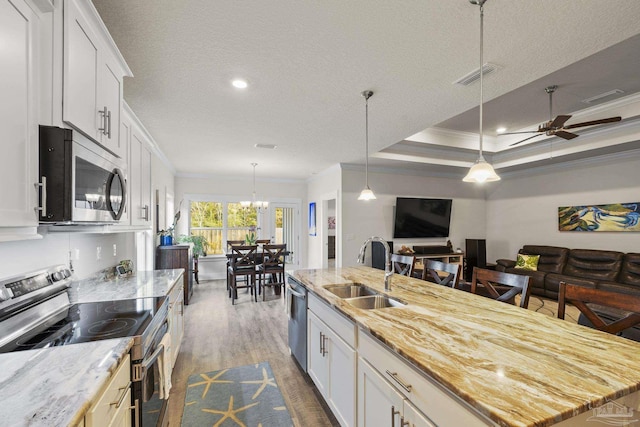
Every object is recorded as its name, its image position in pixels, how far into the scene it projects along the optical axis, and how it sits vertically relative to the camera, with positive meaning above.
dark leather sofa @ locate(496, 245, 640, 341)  4.32 -0.92
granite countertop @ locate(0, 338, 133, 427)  0.77 -0.54
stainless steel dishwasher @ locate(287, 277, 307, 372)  2.52 -0.99
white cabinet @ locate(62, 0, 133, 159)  1.25 +0.72
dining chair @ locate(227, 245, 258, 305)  4.92 -0.90
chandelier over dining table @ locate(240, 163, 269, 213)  6.23 +0.29
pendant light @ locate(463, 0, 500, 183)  1.73 +0.27
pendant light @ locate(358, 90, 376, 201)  2.79 +0.28
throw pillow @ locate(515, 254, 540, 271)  5.45 -0.89
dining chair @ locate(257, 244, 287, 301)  5.16 -0.86
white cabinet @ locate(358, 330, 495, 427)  0.94 -0.71
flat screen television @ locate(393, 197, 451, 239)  5.87 -0.04
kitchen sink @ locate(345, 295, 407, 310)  2.05 -0.64
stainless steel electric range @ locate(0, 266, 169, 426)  1.28 -0.56
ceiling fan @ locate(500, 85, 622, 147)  3.07 +1.01
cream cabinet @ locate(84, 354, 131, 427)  0.91 -0.68
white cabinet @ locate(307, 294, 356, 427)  1.67 -0.98
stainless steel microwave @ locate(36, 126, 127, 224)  1.14 +0.17
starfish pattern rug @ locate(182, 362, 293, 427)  2.05 -1.48
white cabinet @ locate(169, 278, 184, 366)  2.39 -0.93
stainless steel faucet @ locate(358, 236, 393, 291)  2.14 -0.43
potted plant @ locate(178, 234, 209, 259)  5.38 -0.56
